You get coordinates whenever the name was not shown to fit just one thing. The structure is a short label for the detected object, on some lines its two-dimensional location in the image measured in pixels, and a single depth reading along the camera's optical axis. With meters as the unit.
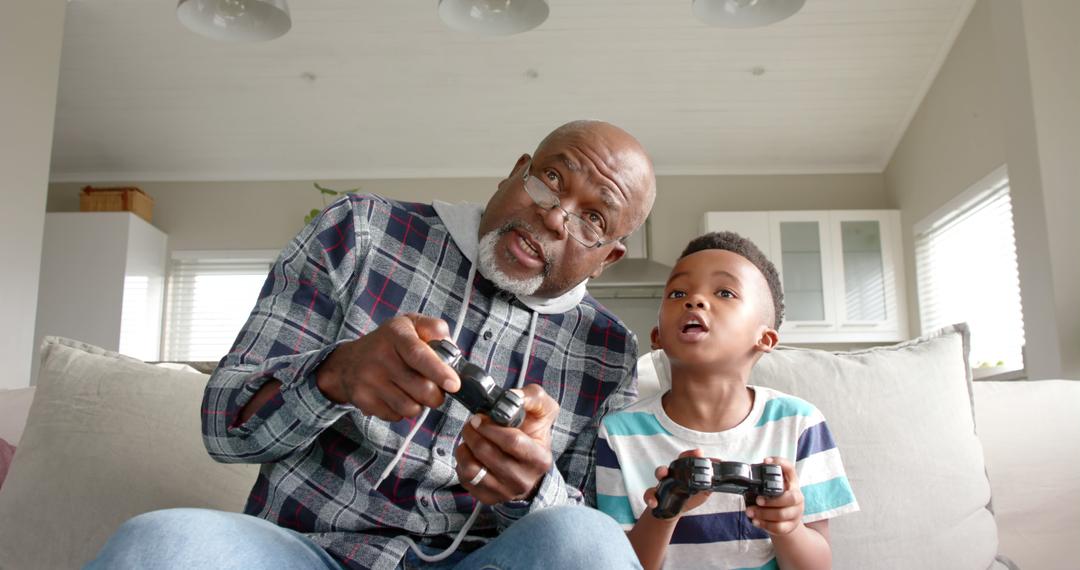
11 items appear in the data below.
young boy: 1.25
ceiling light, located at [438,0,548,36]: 3.01
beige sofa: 1.38
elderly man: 0.85
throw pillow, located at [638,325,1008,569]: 1.38
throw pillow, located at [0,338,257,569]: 1.37
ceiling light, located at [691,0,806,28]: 2.96
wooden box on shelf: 5.85
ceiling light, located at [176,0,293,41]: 2.97
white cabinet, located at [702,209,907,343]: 5.80
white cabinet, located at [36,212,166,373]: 5.61
